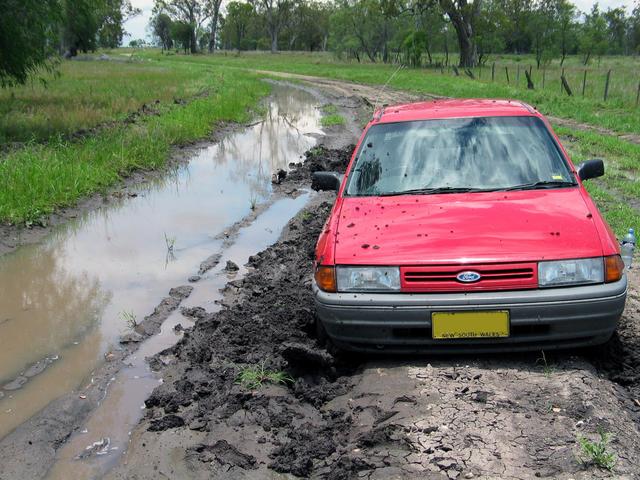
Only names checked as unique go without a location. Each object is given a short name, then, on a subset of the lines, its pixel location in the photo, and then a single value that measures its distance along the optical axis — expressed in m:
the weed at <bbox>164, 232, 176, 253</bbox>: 8.17
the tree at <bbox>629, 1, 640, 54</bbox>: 74.69
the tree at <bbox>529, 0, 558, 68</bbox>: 56.16
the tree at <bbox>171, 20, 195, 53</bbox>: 100.88
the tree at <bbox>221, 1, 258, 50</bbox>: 107.49
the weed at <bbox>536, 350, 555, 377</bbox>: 4.14
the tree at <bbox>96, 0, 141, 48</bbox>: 78.12
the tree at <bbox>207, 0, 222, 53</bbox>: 104.06
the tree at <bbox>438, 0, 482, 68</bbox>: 47.67
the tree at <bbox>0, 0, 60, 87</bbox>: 15.03
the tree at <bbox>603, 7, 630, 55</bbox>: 77.86
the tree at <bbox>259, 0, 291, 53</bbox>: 101.10
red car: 4.00
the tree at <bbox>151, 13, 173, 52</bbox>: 112.00
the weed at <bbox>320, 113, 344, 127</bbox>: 20.61
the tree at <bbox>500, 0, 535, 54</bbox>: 67.38
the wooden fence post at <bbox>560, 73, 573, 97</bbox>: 25.46
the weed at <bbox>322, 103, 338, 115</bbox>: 24.11
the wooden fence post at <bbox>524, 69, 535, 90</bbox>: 27.84
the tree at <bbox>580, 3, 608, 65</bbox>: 59.56
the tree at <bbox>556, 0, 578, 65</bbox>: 60.16
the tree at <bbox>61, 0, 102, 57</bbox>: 17.25
